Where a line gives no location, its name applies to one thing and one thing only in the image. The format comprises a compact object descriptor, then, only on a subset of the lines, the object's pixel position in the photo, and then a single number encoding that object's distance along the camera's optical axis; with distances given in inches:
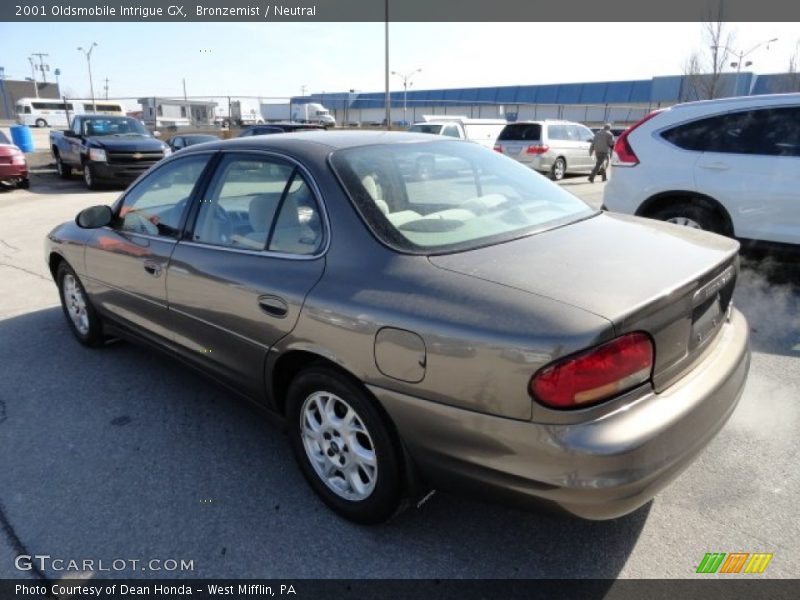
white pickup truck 642.8
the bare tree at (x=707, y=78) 1003.3
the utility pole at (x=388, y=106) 972.1
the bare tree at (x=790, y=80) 1143.6
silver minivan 661.3
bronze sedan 73.5
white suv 202.7
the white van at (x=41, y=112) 1950.8
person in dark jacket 619.5
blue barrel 914.1
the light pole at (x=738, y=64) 1058.0
